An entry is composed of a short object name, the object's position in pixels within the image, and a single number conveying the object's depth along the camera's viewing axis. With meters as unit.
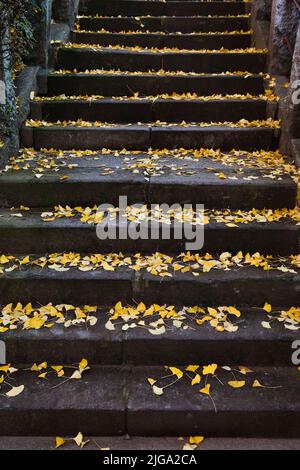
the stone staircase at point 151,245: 2.69
